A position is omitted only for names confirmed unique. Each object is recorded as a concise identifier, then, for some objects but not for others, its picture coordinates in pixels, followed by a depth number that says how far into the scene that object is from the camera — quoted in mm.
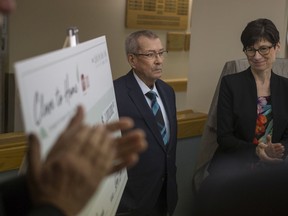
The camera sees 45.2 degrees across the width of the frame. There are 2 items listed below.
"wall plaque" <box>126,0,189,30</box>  2920
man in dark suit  1635
